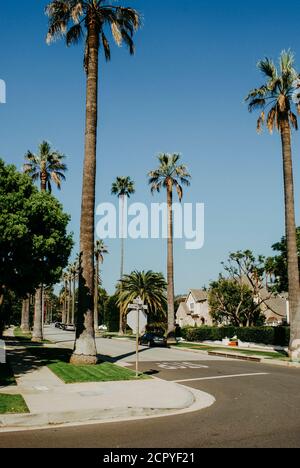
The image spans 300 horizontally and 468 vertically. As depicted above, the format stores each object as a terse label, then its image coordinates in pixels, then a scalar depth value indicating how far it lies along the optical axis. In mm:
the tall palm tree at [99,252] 83250
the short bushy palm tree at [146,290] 58312
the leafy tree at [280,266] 42500
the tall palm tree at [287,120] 26953
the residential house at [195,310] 77875
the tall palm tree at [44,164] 40906
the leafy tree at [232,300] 53438
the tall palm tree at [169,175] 45688
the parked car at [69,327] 82562
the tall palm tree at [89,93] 20328
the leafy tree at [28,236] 16984
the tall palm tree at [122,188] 65000
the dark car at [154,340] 41906
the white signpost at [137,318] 17109
